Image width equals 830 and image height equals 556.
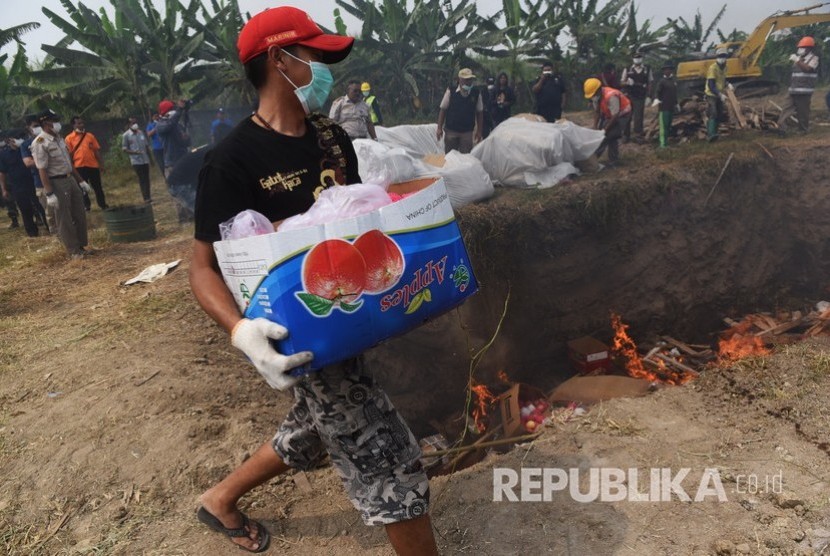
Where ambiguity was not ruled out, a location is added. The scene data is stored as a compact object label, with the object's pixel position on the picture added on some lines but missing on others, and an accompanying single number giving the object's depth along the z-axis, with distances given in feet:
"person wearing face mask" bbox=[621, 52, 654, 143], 36.14
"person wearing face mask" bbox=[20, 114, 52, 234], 25.11
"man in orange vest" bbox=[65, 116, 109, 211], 30.12
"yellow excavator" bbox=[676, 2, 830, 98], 42.78
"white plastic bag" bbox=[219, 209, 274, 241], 4.92
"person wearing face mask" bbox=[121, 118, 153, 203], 32.09
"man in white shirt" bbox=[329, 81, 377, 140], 25.38
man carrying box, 5.32
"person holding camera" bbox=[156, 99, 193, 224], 32.07
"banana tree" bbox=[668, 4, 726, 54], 69.35
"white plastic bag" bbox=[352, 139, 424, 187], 18.56
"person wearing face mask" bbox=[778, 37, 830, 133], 32.45
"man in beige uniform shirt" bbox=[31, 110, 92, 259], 20.30
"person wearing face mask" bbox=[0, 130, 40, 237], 27.86
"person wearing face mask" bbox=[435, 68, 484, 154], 28.63
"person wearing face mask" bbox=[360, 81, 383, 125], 34.83
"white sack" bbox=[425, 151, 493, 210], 21.57
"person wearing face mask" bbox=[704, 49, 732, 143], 33.04
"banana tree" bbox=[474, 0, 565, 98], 52.29
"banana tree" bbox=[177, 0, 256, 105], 47.88
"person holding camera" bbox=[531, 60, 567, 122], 34.12
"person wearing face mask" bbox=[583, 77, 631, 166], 28.58
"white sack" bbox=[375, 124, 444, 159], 24.67
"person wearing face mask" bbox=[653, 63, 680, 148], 32.78
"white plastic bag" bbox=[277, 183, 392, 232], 5.01
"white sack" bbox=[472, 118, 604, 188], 24.26
